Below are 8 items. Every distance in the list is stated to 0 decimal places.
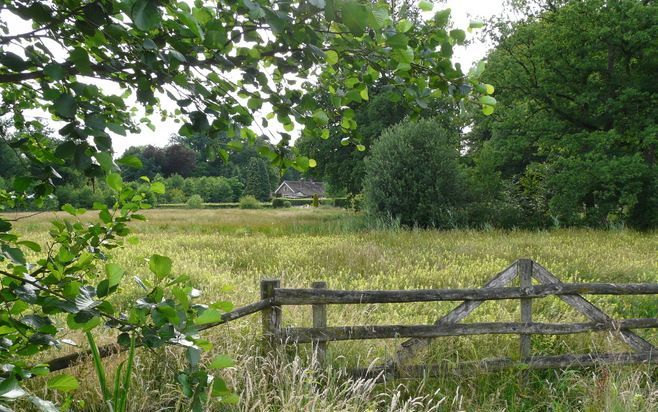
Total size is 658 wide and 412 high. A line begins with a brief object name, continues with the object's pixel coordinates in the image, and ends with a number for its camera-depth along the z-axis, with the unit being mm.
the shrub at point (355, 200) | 29116
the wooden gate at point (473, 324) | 4227
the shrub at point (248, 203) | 60812
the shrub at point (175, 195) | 63656
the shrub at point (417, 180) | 19344
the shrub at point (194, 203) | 53688
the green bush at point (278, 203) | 68150
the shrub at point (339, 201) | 54047
